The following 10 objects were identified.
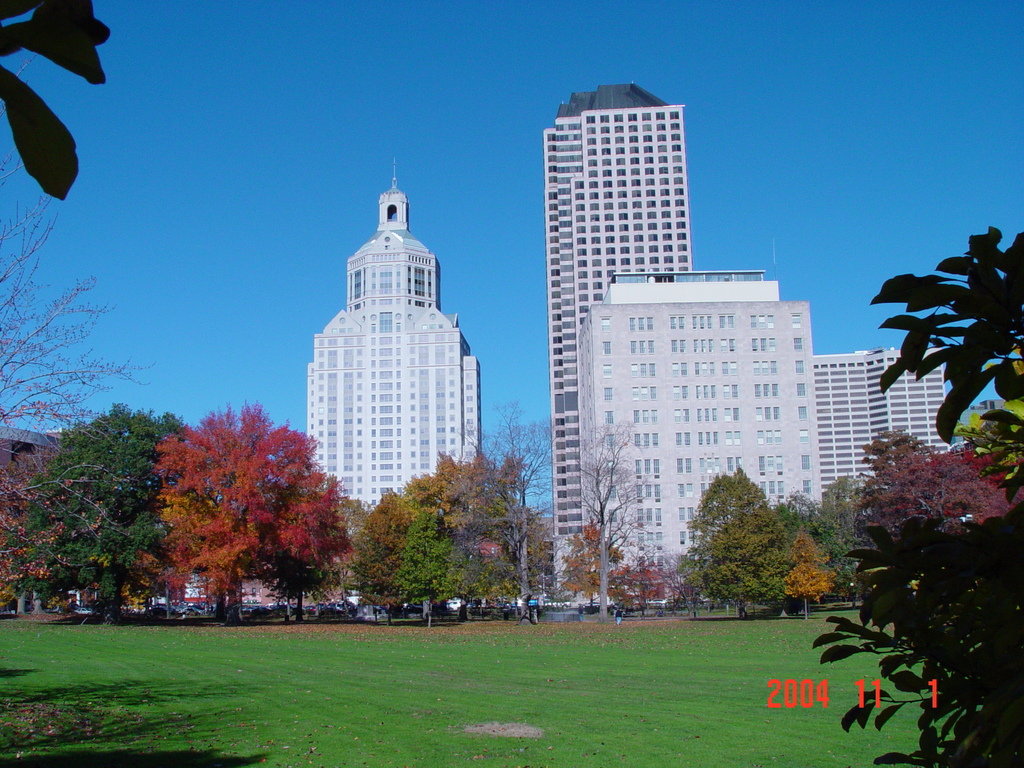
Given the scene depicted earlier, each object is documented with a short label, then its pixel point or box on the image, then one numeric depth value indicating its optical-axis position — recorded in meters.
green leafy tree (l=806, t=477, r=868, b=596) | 64.81
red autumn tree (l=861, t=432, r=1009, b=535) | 57.19
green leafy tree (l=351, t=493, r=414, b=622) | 56.56
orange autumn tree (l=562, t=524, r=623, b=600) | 59.19
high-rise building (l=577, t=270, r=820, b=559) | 89.12
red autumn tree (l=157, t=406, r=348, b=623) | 47.06
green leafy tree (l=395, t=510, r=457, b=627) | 54.28
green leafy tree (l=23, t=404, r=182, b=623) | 47.19
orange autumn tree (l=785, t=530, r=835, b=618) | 55.72
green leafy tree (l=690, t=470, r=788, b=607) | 55.50
